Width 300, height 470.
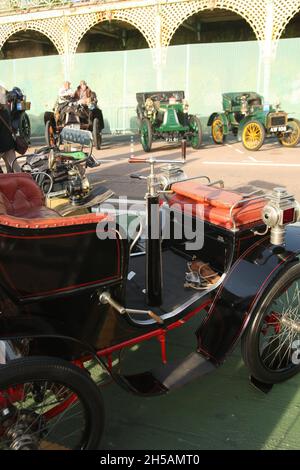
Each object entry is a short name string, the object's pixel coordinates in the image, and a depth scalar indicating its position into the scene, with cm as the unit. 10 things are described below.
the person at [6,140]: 619
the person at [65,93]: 1201
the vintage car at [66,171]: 461
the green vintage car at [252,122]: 1023
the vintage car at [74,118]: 1126
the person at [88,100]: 1142
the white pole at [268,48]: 1390
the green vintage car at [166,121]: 1081
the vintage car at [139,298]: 169
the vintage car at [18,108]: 1052
